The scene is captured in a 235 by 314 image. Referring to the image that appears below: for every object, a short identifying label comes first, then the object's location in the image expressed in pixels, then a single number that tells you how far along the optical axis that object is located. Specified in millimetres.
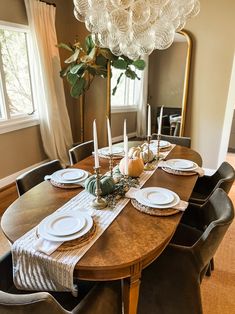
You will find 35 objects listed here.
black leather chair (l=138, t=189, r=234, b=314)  1179
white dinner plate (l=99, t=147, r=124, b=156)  2207
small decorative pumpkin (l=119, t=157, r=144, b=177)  1639
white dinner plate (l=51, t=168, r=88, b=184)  1636
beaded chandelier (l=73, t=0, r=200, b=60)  1778
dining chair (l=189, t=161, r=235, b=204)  1718
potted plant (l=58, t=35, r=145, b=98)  3219
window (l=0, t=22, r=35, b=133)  3115
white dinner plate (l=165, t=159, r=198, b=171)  1864
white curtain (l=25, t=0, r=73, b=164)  3268
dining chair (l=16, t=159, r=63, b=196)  1634
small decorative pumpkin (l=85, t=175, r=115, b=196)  1403
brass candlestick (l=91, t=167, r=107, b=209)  1309
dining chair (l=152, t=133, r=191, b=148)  2746
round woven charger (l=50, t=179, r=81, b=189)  1586
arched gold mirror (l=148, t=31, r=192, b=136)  3375
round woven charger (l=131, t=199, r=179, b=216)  1288
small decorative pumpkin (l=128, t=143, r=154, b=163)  1992
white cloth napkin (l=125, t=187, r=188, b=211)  1333
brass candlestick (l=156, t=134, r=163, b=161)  2120
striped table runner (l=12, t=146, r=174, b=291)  963
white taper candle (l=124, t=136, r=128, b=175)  1457
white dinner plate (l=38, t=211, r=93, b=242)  1053
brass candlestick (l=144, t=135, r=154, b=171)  1907
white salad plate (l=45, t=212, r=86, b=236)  1095
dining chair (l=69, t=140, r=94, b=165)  2264
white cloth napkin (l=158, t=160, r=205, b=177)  1835
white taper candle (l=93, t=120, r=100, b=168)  1198
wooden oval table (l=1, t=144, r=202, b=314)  979
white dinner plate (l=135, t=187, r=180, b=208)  1345
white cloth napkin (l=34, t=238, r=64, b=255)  1004
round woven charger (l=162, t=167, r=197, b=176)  1810
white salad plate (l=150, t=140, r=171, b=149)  2422
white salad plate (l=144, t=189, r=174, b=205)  1368
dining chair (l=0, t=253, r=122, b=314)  777
